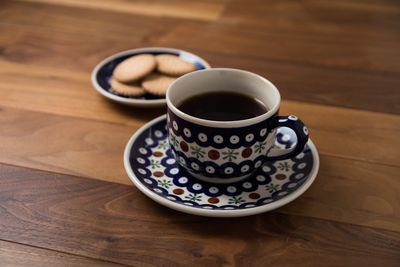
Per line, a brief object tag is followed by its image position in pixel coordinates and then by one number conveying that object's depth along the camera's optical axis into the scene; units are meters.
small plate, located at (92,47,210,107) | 0.73
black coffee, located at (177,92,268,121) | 0.61
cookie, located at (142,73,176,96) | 0.74
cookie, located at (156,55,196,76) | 0.77
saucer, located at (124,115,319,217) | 0.54
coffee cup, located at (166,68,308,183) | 0.54
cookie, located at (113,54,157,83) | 0.76
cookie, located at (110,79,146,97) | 0.75
